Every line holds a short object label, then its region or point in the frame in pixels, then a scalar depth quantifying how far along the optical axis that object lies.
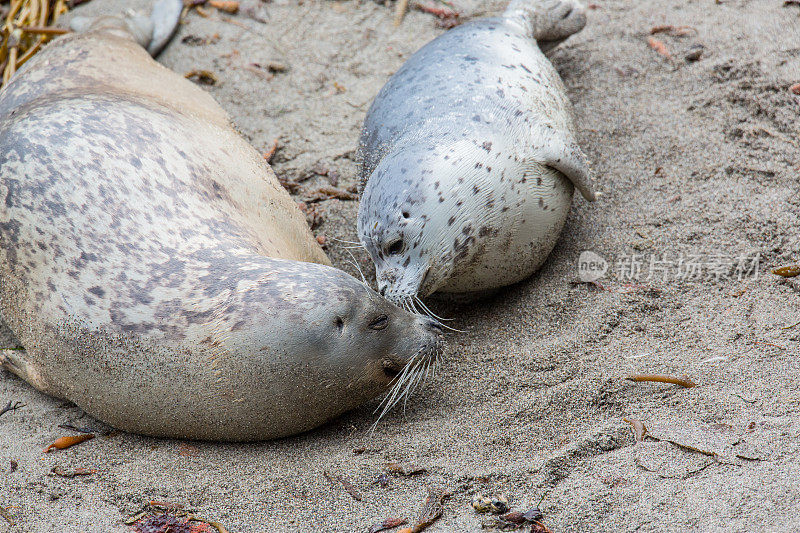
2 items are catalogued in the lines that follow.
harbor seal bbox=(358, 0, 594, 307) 6.11
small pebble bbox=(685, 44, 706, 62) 8.73
